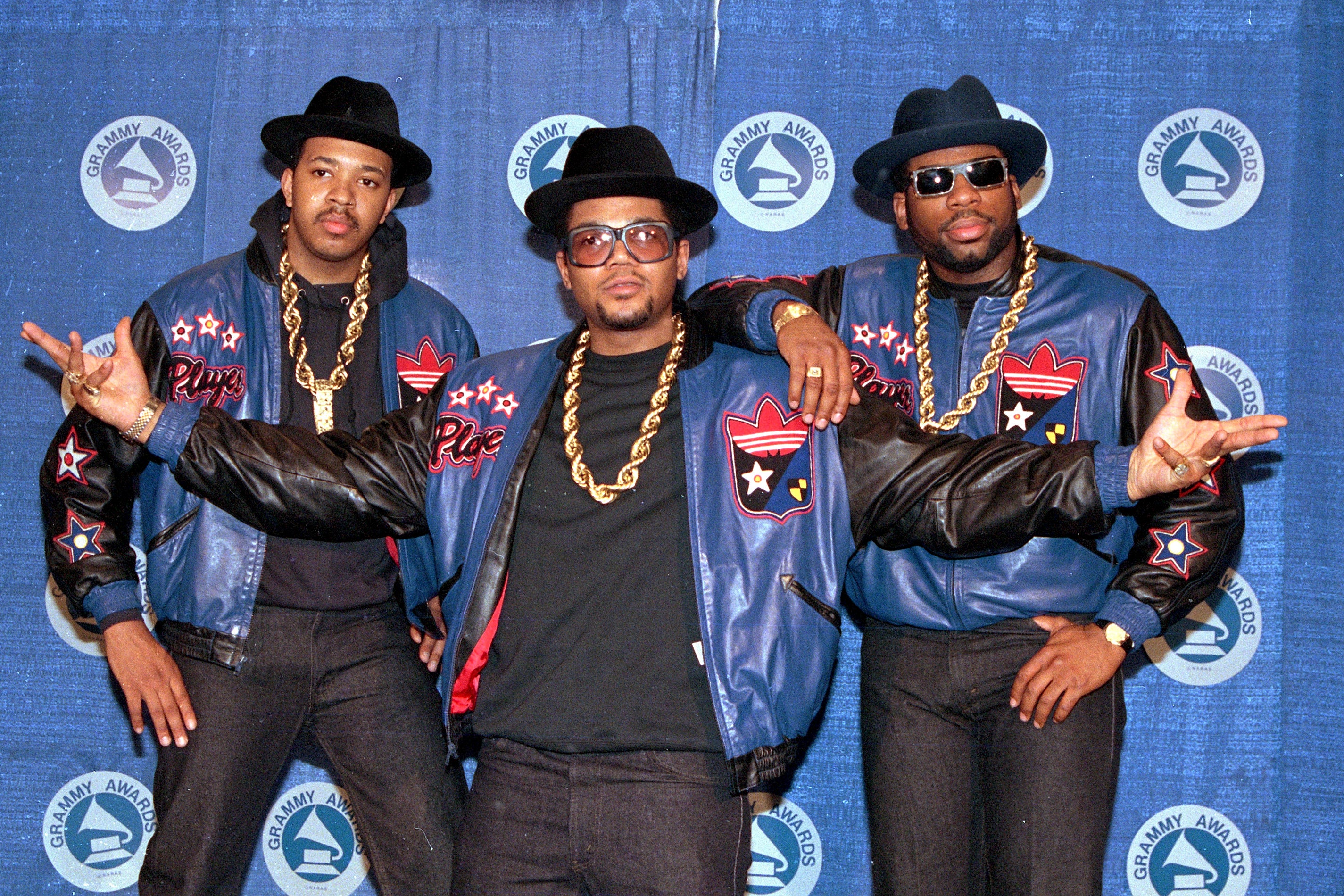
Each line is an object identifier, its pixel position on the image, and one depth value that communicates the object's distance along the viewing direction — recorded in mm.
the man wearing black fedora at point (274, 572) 3023
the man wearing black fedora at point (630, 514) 2447
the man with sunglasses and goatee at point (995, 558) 2713
